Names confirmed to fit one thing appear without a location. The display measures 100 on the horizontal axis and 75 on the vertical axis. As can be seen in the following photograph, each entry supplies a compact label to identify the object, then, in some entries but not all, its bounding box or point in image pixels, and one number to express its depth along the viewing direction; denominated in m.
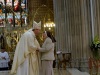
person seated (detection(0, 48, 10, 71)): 13.33
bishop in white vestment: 5.87
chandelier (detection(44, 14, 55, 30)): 22.70
